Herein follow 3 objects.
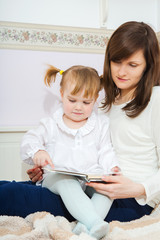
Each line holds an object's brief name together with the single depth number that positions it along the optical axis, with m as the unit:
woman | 1.16
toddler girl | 1.16
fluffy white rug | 0.86
